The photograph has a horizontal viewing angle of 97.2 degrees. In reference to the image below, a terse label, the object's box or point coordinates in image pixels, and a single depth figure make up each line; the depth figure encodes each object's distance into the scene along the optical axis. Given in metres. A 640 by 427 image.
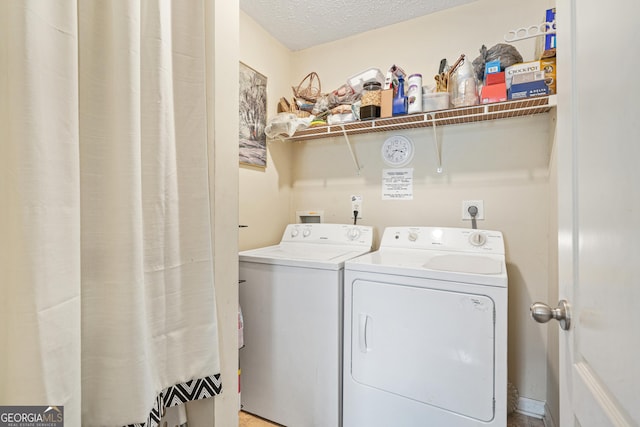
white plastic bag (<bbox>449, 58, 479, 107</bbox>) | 1.63
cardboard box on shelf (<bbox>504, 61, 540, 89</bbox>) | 1.49
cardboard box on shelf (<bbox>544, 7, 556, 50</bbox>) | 1.42
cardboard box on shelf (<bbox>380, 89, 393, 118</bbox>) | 1.83
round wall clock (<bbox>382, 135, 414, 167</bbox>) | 2.08
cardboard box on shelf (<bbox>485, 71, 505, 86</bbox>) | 1.57
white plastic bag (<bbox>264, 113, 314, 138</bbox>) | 2.07
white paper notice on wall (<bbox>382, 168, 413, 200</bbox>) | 2.08
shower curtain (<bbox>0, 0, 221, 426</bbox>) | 0.51
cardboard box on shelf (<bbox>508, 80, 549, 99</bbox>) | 1.46
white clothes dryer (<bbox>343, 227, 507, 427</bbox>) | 1.18
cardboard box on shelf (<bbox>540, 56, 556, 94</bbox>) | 1.43
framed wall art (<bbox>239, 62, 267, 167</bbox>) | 2.02
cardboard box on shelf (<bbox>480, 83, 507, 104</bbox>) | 1.55
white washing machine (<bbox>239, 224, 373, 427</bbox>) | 1.49
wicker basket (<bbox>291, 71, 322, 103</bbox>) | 2.27
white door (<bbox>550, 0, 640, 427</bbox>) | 0.39
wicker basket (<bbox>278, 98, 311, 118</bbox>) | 2.27
